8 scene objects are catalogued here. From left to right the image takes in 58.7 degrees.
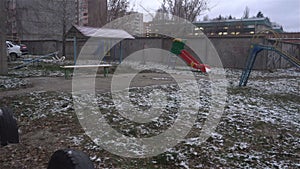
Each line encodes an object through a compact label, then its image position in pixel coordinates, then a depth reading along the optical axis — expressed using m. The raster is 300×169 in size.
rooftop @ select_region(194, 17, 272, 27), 39.62
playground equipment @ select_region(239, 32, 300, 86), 9.20
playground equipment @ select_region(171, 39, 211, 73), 14.69
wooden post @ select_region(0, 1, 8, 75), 10.39
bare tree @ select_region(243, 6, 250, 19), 60.03
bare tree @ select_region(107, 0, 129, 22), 26.53
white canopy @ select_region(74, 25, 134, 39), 13.86
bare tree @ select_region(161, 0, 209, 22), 26.44
